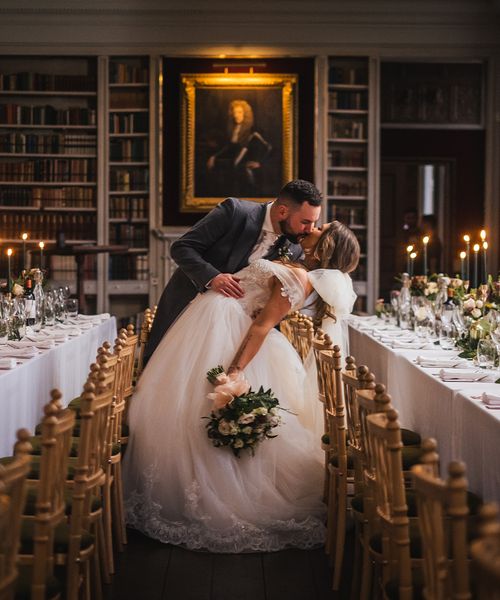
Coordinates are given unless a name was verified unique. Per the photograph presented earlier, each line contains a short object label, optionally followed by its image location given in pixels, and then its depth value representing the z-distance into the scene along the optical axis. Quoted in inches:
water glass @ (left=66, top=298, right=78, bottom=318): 255.3
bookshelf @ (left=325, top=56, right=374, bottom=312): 390.6
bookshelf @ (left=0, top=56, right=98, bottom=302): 390.0
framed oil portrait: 392.8
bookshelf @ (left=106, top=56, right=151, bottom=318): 389.1
